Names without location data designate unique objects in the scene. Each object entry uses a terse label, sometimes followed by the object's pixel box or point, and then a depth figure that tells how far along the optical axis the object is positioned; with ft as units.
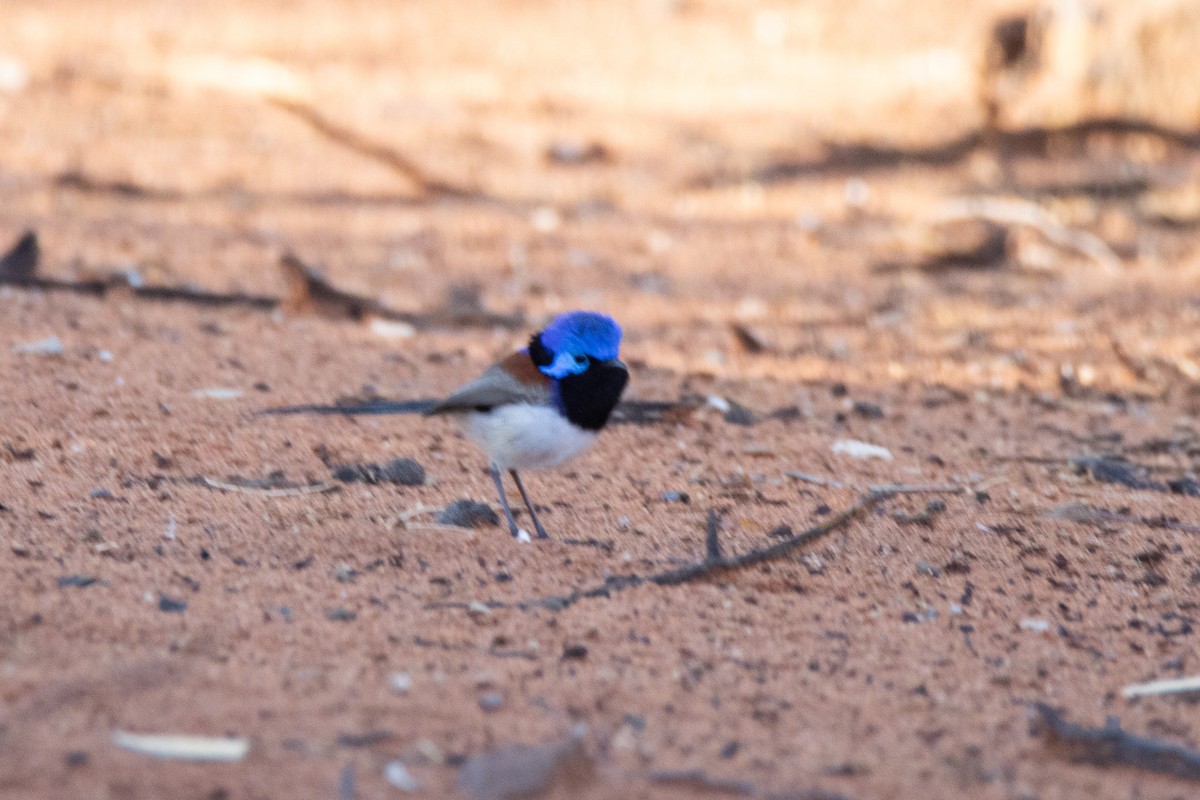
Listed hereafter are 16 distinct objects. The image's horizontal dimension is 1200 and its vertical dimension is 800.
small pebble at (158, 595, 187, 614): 23.88
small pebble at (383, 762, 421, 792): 18.94
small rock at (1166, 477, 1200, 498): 35.19
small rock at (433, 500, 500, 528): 30.04
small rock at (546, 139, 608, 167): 72.95
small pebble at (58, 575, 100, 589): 24.43
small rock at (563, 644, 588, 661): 23.39
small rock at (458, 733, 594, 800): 18.84
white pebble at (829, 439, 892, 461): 36.58
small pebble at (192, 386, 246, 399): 37.14
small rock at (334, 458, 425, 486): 32.12
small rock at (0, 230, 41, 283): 46.91
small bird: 30.14
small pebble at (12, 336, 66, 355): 38.65
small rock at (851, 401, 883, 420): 42.11
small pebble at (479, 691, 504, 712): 21.25
